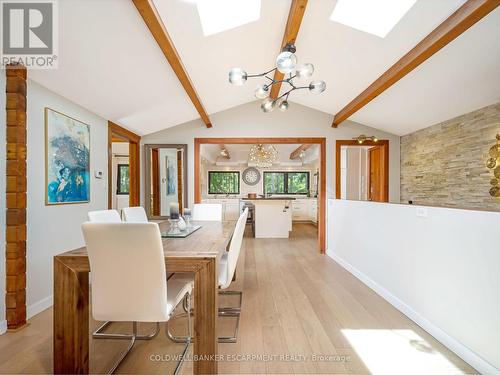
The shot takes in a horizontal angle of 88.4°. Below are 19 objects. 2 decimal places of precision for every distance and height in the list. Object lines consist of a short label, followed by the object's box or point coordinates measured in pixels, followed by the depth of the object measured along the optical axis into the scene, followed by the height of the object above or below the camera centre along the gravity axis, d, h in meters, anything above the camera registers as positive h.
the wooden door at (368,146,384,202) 5.04 +0.22
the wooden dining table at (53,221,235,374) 1.44 -0.69
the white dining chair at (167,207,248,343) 1.85 -0.65
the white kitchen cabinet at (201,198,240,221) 7.88 -0.66
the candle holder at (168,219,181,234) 2.28 -0.36
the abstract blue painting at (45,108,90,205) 2.53 +0.30
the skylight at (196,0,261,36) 2.31 +1.64
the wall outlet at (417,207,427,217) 2.07 -0.21
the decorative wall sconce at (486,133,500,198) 2.87 +0.23
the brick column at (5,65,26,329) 2.05 -0.11
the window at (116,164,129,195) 7.25 +0.19
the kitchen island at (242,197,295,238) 5.93 -0.75
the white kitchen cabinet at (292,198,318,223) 8.20 -0.75
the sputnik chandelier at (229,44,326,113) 2.02 +0.98
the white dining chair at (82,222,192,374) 1.32 -0.45
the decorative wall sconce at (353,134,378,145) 4.73 +0.89
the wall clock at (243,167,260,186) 9.05 +0.37
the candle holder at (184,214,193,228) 2.57 -0.34
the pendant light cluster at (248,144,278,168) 6.21 +0.79
